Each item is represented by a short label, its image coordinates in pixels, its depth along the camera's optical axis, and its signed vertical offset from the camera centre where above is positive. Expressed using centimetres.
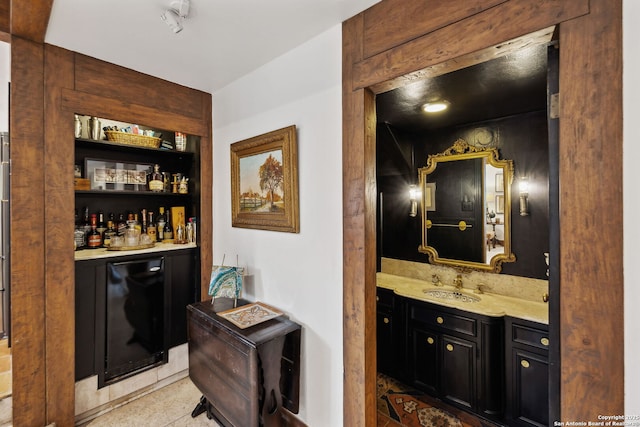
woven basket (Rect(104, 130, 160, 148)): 238 +65
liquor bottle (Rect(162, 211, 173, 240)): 281 -14
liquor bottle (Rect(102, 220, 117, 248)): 248 -16
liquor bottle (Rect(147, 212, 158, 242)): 271 -13
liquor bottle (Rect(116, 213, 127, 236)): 257 -8
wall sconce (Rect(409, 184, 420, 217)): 297 +15
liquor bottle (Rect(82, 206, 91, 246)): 246 -5
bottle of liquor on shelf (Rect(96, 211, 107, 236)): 253 -8
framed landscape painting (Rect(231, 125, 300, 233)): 195 +25
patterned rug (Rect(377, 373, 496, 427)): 213 -152
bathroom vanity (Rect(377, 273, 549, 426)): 198 -103
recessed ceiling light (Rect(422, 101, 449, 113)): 220 +83
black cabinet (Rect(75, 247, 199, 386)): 210 -72
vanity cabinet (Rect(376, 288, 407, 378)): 257 -108
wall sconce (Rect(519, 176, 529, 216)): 236 +13
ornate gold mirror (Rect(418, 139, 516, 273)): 247 +5
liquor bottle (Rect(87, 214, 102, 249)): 243 -18
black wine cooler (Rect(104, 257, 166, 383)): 224 -82
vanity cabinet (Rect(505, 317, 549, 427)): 193 -109
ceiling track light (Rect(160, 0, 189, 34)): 147 +105
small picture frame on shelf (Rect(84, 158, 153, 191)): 244 +36
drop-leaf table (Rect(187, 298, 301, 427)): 164 -94
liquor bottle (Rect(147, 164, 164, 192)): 265 +33
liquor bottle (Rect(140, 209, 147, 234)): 271 -7
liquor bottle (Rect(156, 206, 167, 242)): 280 -12
